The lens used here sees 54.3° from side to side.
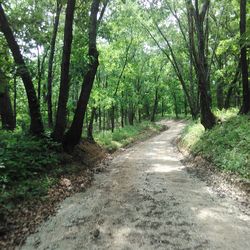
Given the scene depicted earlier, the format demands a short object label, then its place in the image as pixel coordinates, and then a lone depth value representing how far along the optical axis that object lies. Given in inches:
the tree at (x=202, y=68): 502.5
